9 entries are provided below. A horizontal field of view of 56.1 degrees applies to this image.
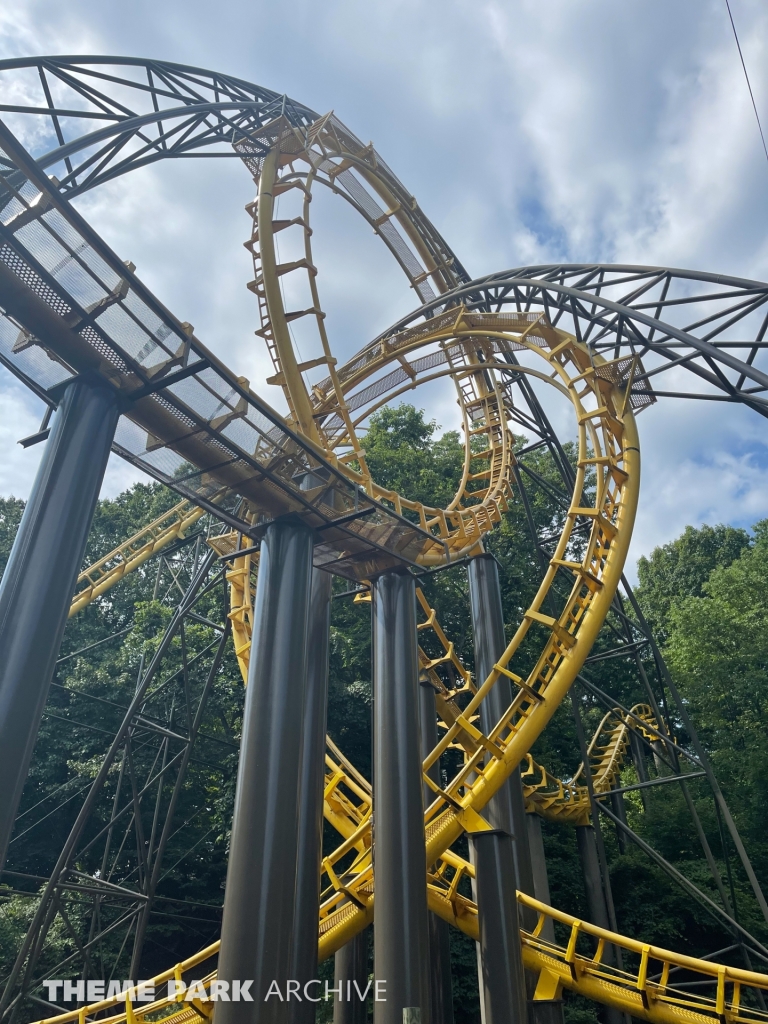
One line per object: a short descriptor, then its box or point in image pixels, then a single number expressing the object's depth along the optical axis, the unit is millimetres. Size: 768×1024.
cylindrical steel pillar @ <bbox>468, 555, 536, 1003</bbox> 8945
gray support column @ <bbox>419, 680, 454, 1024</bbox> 9383
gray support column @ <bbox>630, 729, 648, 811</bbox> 16078
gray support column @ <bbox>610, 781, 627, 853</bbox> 14594
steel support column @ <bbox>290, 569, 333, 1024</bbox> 5801
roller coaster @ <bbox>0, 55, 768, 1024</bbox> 4730
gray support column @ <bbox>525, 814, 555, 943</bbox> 12266
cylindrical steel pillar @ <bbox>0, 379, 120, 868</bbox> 3773
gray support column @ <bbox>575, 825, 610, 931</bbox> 12031
